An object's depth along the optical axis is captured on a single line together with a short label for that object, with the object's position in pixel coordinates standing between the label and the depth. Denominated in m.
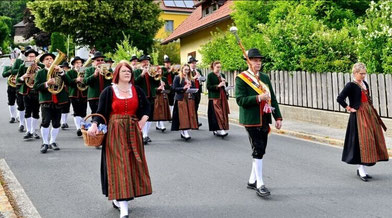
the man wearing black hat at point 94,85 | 10.55
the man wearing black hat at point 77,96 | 12.09
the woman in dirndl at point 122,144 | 5.30
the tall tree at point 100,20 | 32.53
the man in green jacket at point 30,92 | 10.62
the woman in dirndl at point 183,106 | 11.05
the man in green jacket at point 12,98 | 14.12
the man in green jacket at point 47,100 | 9.60
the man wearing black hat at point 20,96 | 12.66
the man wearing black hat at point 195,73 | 11.73
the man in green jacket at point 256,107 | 6.34
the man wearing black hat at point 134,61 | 12.20
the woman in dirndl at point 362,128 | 7.11
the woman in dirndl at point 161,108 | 12.70
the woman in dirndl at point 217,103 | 11.24
